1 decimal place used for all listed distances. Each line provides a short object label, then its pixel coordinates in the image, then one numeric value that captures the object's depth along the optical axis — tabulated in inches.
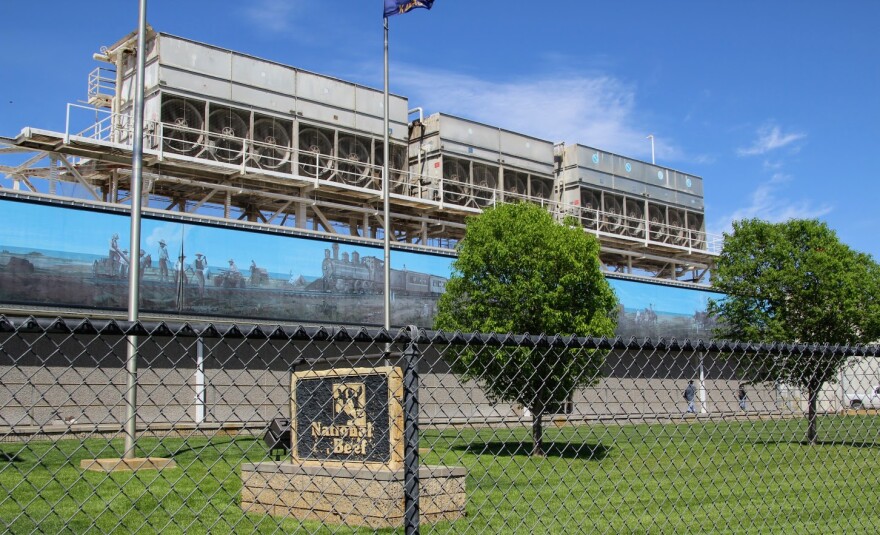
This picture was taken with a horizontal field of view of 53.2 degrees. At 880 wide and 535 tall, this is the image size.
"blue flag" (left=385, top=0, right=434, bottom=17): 867.4
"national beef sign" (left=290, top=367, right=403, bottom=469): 297.3
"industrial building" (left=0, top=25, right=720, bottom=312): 1073.5
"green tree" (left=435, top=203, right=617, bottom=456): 764.6
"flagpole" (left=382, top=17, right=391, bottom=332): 815.7
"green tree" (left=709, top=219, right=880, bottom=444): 893.2
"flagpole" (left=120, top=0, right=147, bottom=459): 555.2
